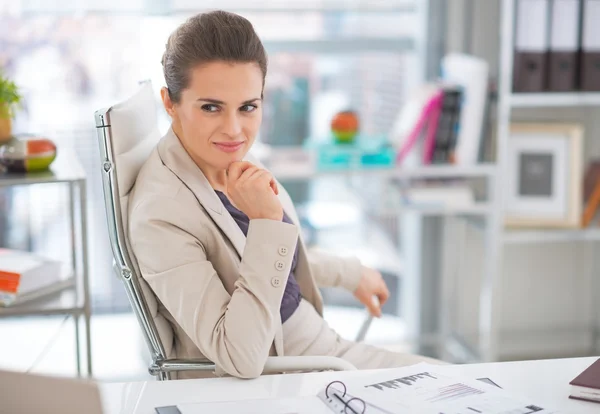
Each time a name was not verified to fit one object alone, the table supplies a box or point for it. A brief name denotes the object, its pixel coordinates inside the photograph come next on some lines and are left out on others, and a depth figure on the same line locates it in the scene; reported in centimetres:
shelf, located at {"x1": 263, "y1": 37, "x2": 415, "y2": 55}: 317
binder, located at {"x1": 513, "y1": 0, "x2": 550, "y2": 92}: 284
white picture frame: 302
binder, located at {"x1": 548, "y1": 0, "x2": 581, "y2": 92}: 285
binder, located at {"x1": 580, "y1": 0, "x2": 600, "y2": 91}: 287
